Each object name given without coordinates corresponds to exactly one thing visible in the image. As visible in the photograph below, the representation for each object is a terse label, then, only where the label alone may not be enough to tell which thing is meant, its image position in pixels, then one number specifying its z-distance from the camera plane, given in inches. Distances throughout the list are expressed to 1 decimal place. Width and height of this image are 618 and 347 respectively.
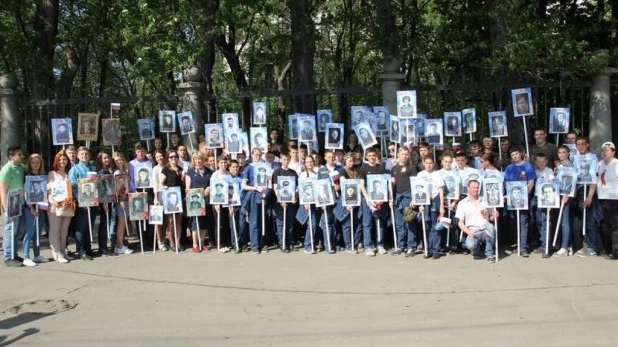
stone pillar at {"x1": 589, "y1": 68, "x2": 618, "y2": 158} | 438.3
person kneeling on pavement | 386.9
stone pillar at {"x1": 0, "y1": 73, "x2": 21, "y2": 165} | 513.3
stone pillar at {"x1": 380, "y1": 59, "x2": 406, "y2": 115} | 472.4
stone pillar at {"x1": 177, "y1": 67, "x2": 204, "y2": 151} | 497.0
